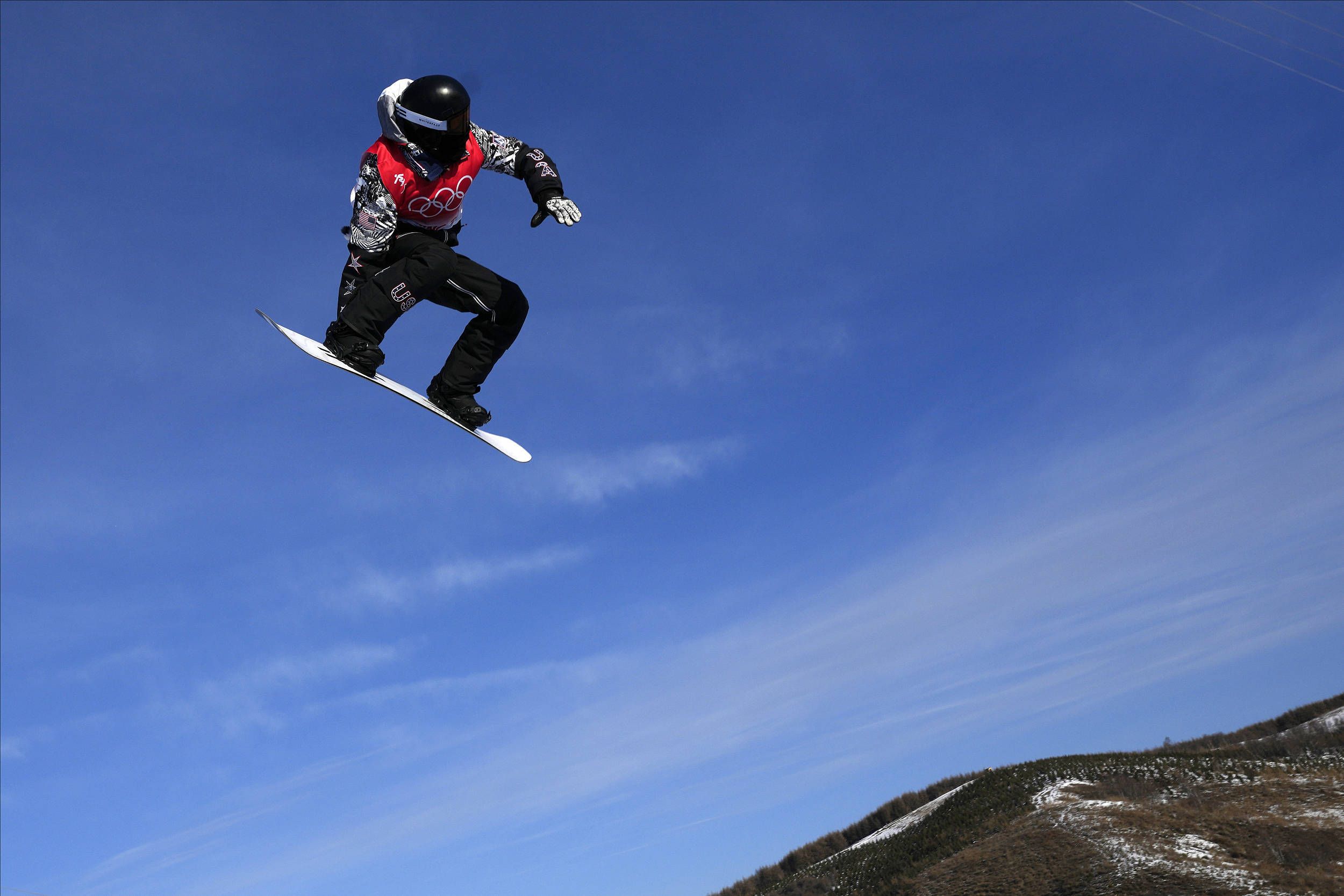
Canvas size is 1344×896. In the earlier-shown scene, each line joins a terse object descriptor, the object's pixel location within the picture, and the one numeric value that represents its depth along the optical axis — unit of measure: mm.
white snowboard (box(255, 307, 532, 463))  7586
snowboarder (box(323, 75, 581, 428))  7316
